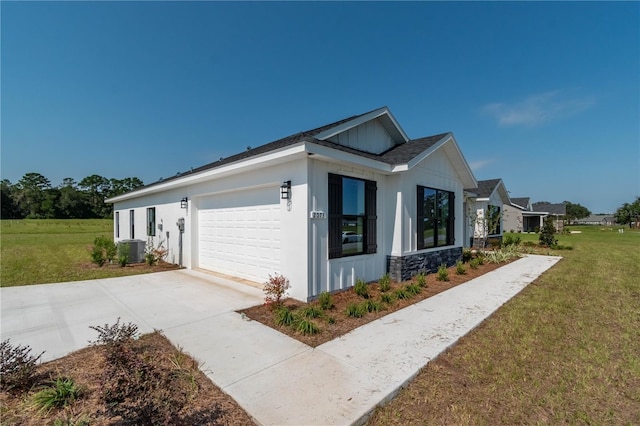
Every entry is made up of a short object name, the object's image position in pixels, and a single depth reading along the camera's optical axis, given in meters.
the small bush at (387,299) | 5.79
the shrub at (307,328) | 4.21
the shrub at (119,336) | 2.91
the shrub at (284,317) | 4.58
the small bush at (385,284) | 6.67
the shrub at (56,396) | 2.49
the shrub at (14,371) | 2.68
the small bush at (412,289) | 6.48
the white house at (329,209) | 5.93
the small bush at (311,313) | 4.85
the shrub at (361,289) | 6.20
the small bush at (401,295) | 6.15
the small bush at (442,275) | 8.04
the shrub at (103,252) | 10.37
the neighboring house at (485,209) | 14.73
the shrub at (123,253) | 10.31
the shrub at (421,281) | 7.06
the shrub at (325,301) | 5.29
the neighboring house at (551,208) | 44.34
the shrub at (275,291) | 5.30
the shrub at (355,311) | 5.00
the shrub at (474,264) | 9.97
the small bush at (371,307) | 5.31
